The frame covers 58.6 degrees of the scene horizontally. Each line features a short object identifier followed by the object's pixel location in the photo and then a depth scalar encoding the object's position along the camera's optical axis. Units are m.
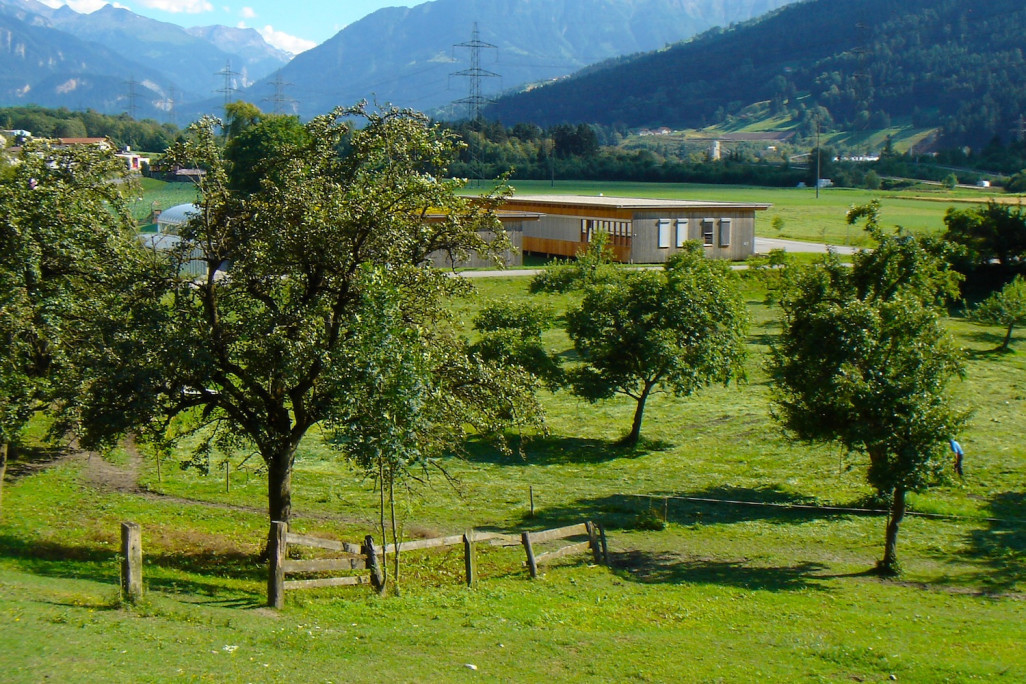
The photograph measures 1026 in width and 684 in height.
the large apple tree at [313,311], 15.20
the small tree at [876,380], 19.22
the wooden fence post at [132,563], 13.58
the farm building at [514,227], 70.31
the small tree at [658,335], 29.59
